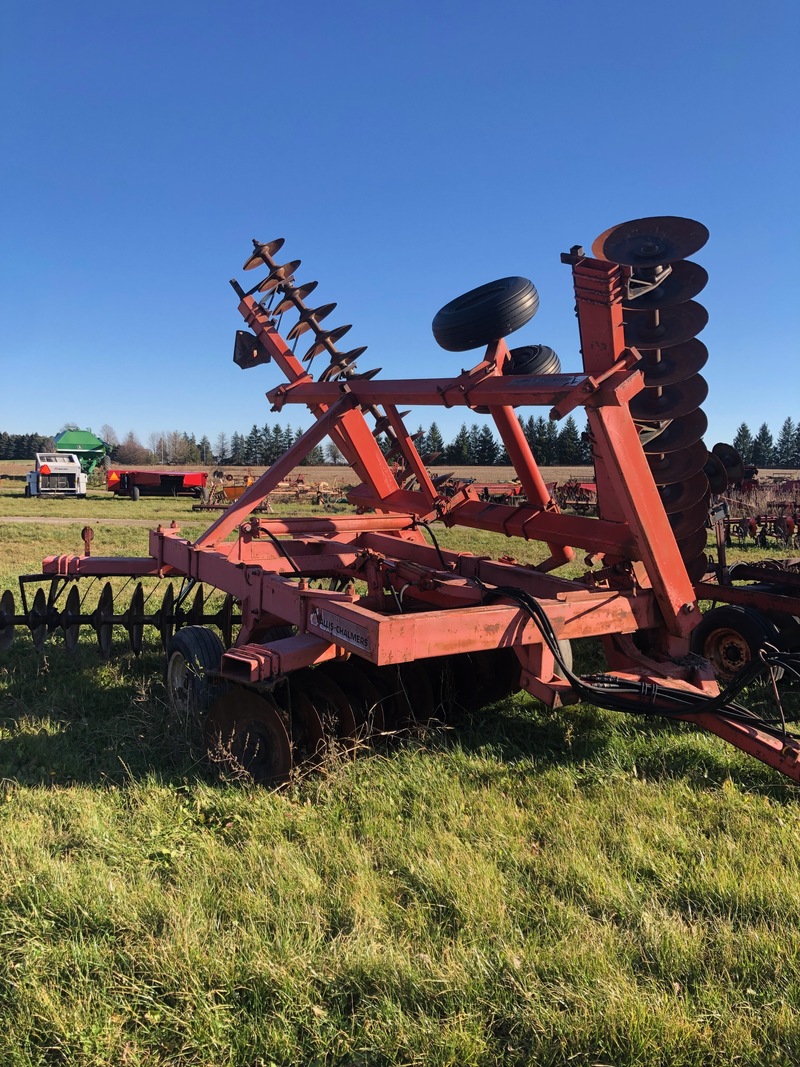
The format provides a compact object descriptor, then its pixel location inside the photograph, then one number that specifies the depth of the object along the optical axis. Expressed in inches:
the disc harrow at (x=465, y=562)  143.9
